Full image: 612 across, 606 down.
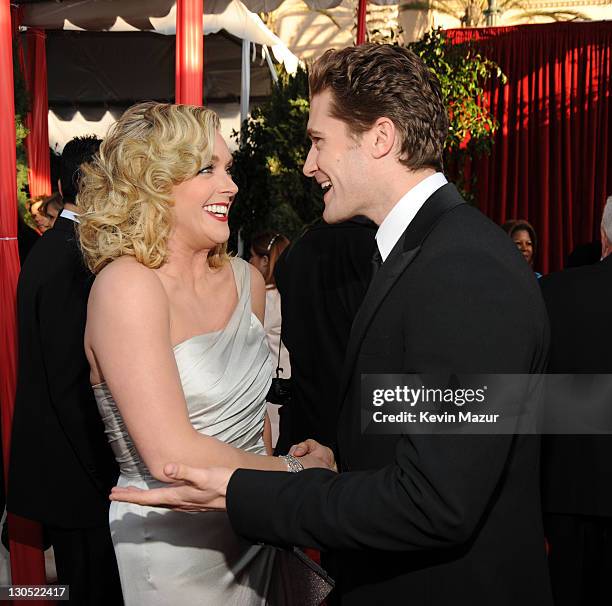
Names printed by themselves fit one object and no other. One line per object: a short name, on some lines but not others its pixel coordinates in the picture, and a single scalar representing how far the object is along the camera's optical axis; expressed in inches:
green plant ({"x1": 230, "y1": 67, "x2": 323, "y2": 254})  234.2
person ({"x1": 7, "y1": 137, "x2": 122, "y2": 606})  93.0
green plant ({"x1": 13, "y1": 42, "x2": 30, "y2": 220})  273.0
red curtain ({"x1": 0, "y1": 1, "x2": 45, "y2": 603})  106.7
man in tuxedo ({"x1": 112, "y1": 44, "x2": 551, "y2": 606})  41.9
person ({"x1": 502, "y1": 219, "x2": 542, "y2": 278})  220.4
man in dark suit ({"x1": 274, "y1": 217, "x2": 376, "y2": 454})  107.1
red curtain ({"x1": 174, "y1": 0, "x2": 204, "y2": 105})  134.4
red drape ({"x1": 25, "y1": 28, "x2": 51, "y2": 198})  299.6
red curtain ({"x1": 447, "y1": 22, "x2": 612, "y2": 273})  338.0
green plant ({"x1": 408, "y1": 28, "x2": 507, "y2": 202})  236.1
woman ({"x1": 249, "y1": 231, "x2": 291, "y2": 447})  163.5
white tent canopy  271.3
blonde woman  70.7
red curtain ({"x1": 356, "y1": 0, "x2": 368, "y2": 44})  247.6
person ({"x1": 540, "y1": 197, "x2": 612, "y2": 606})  97.0
